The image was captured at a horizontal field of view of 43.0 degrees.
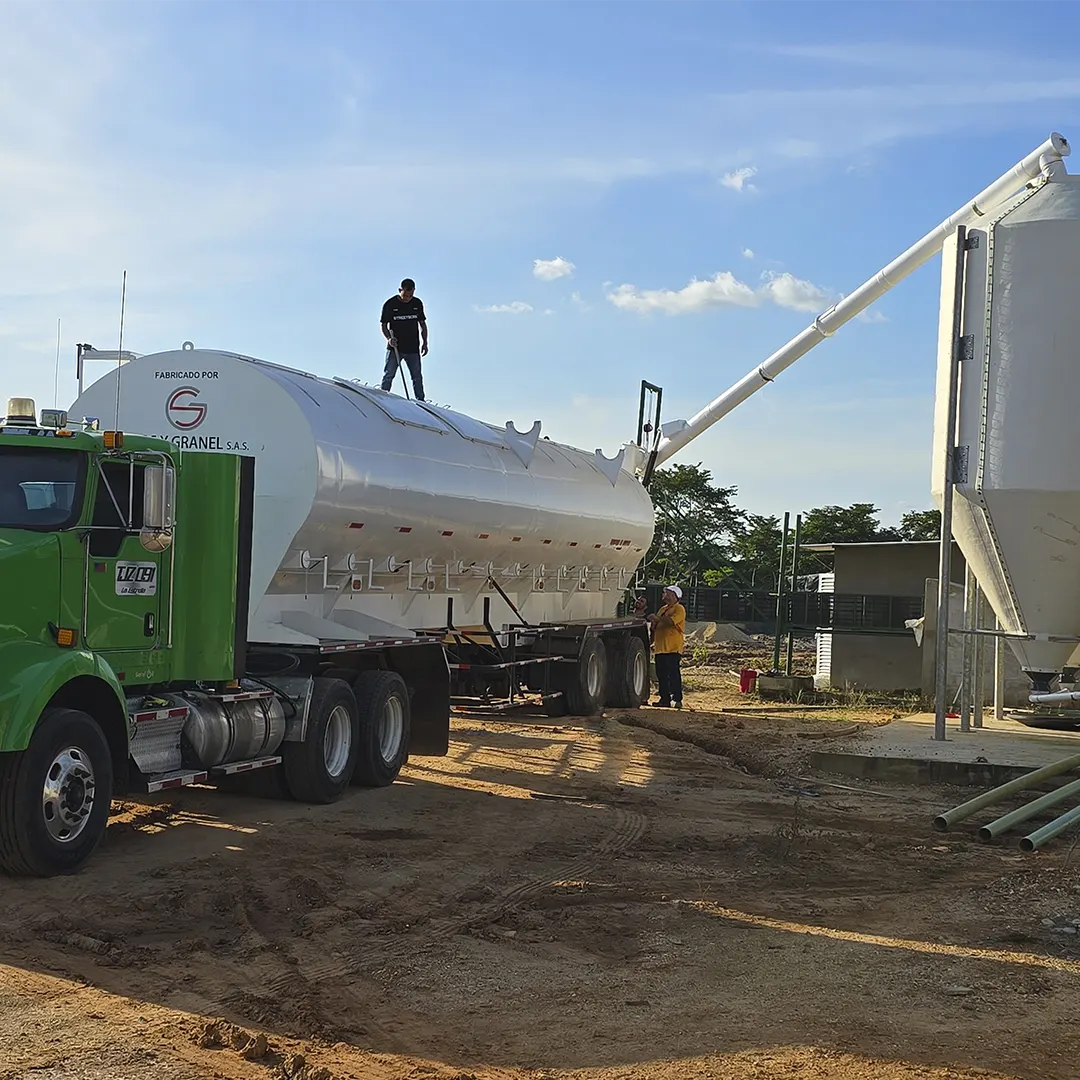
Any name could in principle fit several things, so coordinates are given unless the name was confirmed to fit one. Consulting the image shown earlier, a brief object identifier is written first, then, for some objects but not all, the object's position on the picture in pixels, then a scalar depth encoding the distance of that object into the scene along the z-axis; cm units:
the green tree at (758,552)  4553
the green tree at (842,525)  5172
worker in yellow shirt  2069
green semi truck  822
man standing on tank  1630
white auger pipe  1465
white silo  1352
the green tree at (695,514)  4659
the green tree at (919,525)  5538
